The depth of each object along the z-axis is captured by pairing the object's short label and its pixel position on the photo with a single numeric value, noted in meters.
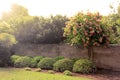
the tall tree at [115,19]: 14.61
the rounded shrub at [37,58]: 16.24
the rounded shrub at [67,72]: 13.02
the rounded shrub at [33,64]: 16.00
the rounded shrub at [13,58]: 16.70
